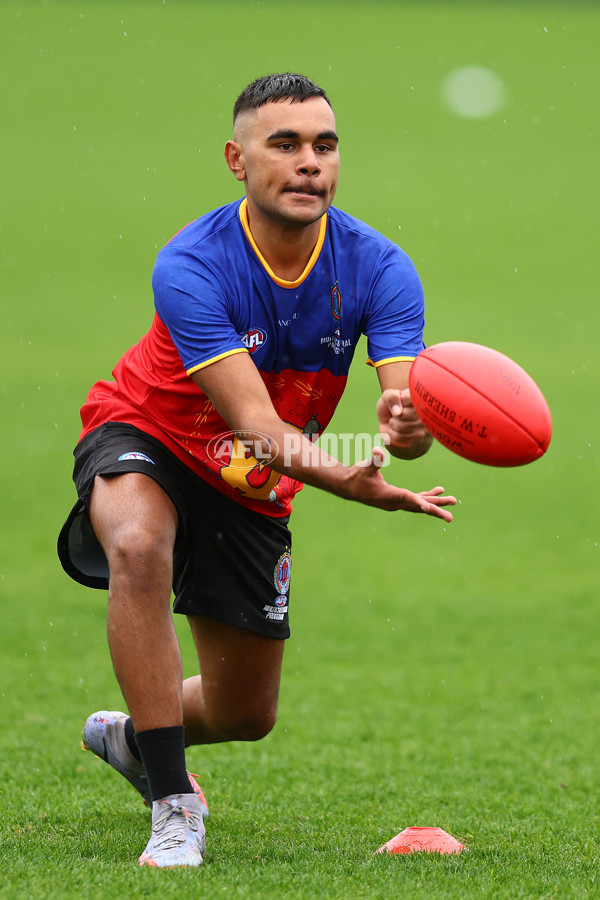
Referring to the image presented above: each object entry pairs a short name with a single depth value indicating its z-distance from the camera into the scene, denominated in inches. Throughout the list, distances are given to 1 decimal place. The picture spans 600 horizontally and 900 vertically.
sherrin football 297.7
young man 305.1
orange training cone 323.6
